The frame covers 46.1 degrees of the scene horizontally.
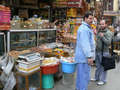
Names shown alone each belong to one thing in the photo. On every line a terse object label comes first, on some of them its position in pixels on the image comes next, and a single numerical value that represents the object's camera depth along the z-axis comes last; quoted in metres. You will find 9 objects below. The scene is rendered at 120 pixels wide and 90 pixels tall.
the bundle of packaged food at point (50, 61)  3.87
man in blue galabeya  3.18
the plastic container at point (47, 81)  3.83
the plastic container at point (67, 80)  4.37
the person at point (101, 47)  4.10
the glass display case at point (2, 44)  3.57
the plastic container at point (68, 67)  3.78
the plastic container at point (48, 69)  3.68
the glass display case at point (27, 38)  3.97
